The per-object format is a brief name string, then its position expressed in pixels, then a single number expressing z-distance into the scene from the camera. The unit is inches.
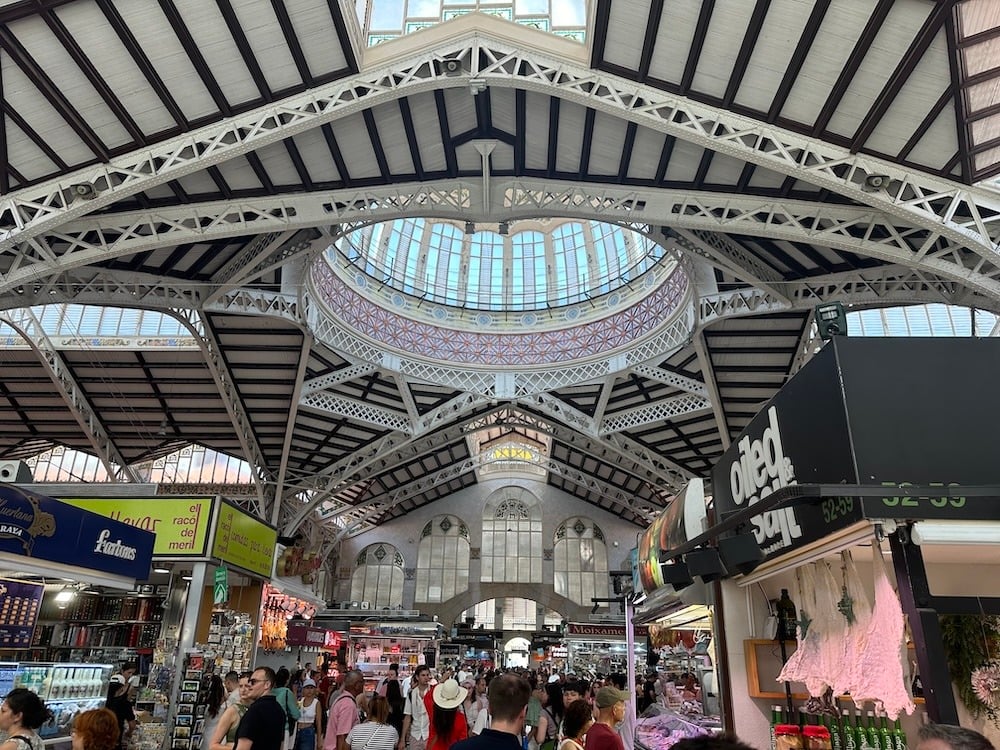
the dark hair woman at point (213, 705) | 336.8
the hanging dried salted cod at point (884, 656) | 148.5
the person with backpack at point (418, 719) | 306.1
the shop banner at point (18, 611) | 338.3
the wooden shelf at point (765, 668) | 226.4
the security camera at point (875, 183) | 383.6
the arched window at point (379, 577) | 1472.7
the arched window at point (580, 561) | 1456.7
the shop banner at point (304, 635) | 693.9
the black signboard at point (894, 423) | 144.8
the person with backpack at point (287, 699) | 279.6
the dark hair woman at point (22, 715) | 152.8
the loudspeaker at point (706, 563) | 212.8
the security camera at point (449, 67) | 425.4
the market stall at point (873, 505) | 139.7
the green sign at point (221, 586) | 397.1
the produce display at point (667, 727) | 294.2
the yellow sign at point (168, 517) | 416.2
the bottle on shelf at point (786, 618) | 221.6
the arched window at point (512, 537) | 1469.0
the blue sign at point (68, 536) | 291.7
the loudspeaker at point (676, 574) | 254.5
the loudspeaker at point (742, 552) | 185.9
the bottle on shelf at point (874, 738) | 168.4
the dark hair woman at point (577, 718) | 180.9
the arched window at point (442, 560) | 1461.6
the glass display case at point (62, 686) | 270.7
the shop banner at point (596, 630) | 900.6
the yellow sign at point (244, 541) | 430.6
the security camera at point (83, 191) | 410.6
